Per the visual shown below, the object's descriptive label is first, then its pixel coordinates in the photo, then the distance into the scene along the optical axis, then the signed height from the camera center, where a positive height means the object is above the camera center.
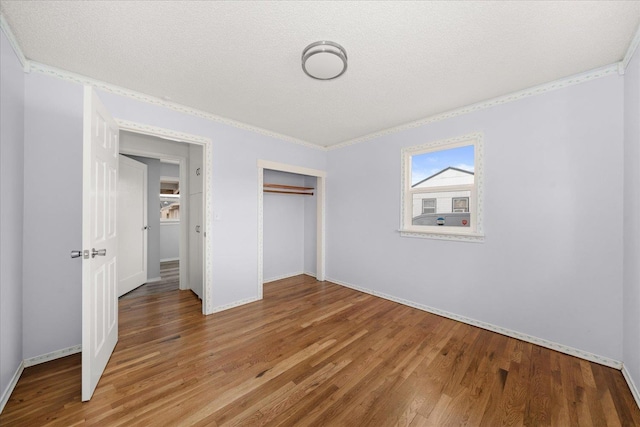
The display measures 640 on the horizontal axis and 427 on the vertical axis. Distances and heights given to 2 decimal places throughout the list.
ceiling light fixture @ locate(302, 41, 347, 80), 1.76 +1.18
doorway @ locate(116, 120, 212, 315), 2.93 +0.39
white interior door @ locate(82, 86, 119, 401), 1.58 -0.22
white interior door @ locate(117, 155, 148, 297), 3.67 -0.22
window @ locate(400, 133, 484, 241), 2.73 +0.31
